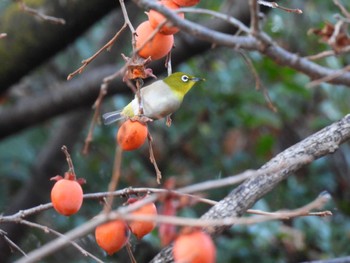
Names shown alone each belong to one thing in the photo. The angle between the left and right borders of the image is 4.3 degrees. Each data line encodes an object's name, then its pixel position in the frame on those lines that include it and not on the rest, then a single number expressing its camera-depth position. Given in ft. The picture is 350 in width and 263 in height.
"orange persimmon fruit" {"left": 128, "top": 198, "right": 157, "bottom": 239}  17.64
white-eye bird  18.22
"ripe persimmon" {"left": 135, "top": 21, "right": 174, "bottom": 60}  17.66
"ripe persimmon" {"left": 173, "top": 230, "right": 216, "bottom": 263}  16.68
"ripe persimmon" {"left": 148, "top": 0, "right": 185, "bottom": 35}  17.55
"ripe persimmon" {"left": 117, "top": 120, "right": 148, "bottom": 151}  17.66
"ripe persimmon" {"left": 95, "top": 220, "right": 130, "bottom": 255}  17.59
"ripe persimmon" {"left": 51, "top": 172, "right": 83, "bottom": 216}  17.66
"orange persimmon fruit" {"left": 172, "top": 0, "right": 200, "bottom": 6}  17.66
